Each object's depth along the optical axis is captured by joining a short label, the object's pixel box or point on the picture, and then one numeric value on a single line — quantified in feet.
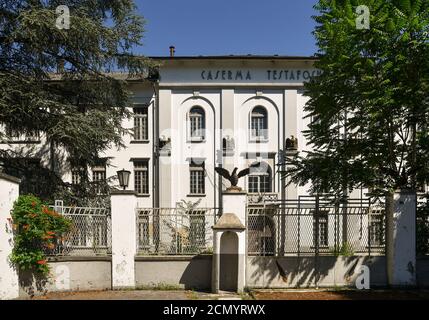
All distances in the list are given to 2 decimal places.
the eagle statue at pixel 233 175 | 38.58
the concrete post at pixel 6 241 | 32.71
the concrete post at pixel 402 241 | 36.45
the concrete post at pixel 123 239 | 36.96
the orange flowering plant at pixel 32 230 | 33.68
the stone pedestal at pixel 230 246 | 35.53
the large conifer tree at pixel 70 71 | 44.62
